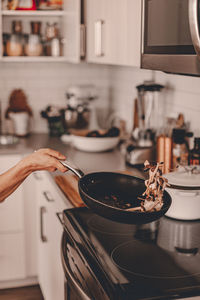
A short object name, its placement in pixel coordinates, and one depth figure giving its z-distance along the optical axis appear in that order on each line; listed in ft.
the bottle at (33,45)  10.21
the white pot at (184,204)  4.99
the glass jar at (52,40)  10.34
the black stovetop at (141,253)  3.68
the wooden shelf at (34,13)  9.74
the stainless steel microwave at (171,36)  3.72
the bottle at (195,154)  6.17
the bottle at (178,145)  6.90
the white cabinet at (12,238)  9.39
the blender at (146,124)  7.64
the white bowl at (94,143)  8.90
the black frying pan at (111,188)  4.69
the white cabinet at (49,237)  6.81
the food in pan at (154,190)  4.17
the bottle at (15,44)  10.02
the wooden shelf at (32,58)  9.89
